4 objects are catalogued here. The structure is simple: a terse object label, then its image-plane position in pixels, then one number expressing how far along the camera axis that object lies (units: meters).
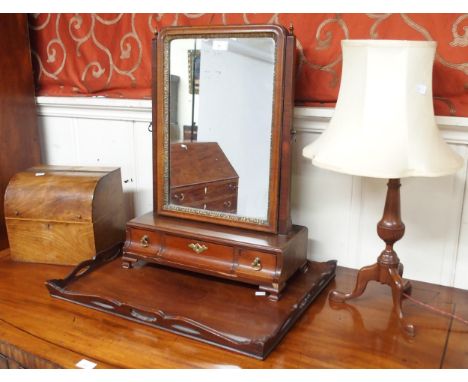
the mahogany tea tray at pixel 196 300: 1.02
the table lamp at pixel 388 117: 0.94
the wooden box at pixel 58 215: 1.37
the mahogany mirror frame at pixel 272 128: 1.16
